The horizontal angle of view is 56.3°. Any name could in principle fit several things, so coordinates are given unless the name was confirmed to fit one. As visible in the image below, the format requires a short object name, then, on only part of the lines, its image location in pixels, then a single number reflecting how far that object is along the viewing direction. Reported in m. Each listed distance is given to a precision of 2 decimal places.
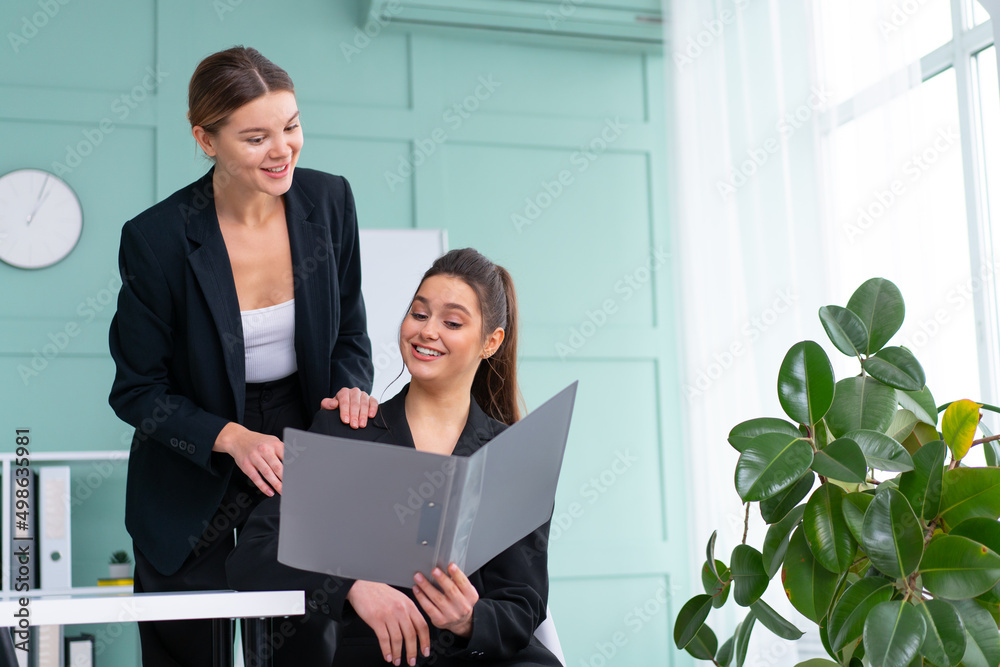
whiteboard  3.25
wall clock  3.31
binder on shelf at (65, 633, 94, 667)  2.88
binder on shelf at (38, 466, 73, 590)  2.87
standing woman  1.53
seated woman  1.31
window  2.77
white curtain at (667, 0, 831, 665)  3.35
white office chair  1.48
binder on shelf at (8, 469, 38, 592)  2.78
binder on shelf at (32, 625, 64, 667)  2.77
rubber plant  1.25
